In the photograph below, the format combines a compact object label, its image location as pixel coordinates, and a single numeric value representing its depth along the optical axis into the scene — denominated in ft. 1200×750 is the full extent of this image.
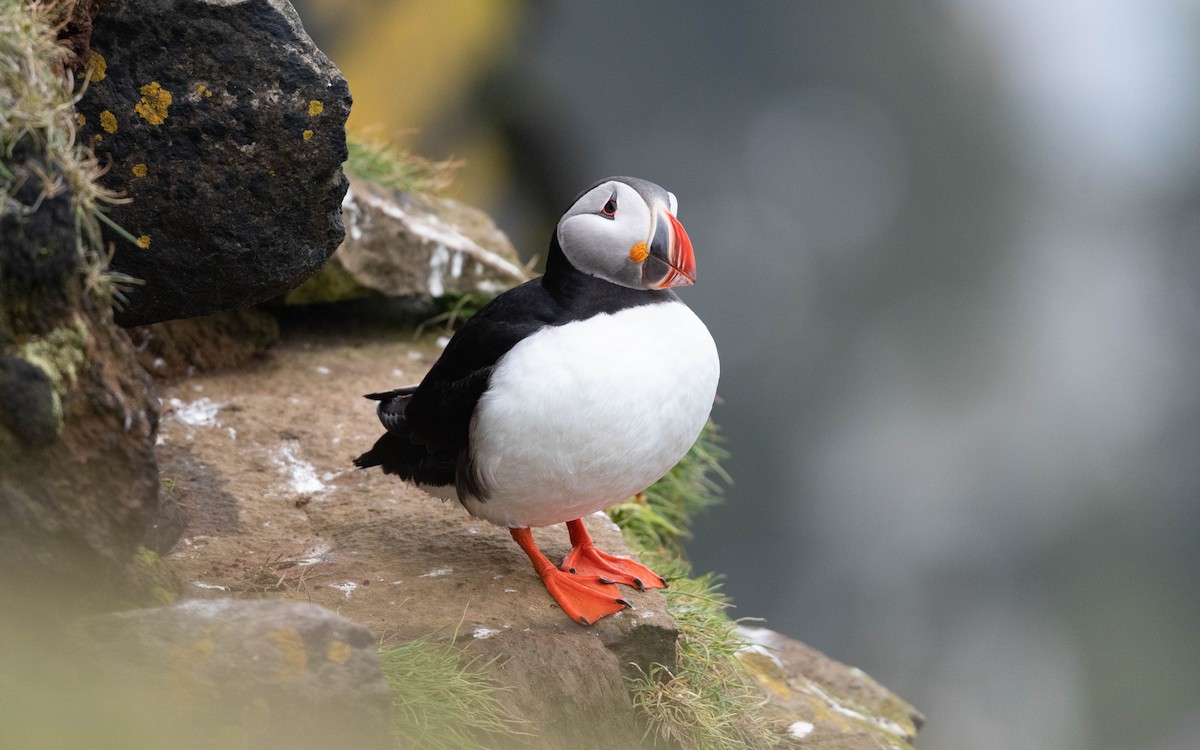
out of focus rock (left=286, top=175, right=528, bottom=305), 32.27
